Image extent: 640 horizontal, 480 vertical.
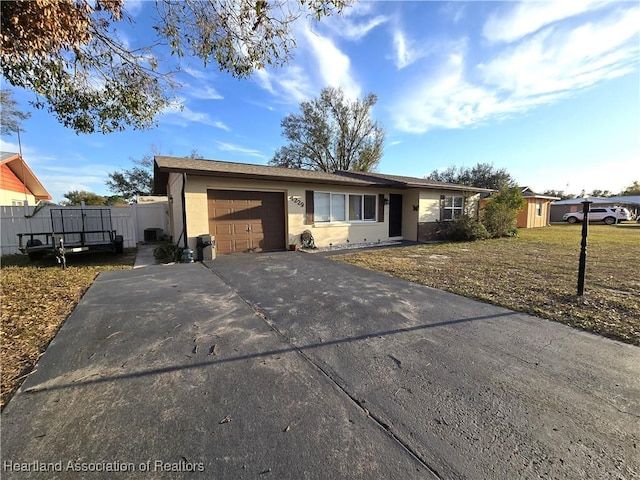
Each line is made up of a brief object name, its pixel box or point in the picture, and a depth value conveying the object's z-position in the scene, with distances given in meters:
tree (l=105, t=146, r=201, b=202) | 31.17
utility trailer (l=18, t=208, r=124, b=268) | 8.20
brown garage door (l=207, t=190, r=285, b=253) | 9.05
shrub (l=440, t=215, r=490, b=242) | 13.52
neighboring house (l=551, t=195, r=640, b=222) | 32.12
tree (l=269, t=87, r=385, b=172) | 27.47
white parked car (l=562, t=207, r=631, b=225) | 26.58
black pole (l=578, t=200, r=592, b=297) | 4.47
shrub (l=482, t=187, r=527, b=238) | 14.29
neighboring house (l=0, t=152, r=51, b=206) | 14.34
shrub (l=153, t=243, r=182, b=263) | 8.38
